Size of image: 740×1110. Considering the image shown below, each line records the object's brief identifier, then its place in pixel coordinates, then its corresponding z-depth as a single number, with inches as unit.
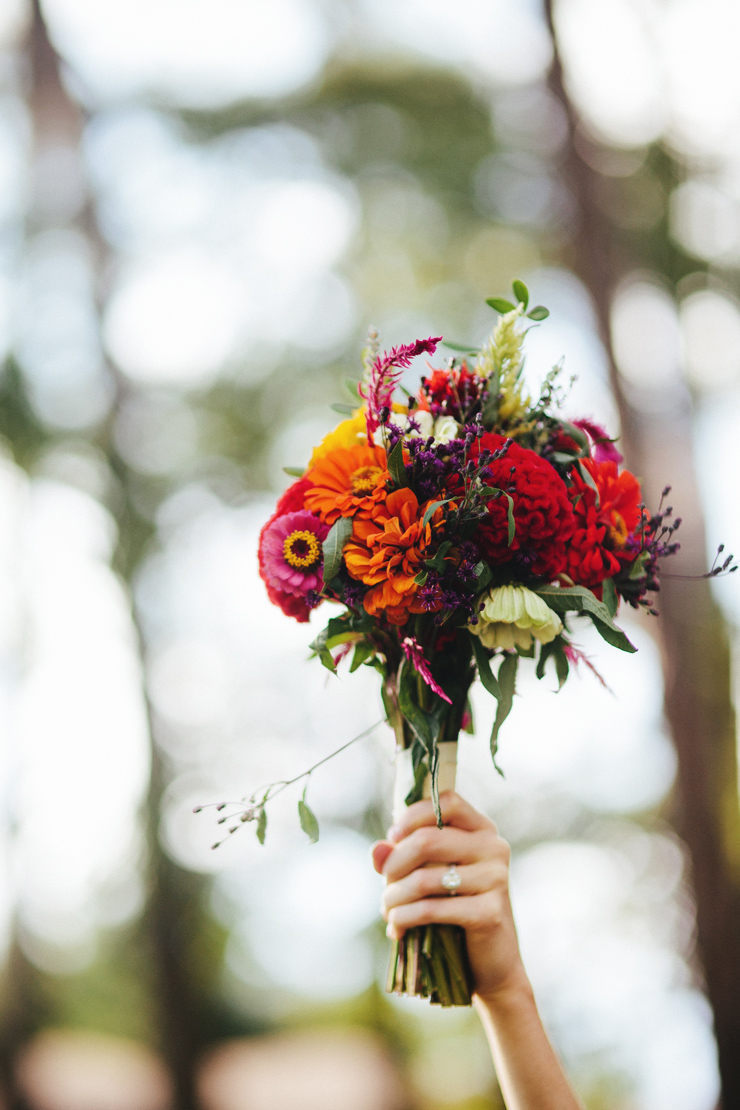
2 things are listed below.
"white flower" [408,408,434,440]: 45.8
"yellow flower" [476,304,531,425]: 45.3
